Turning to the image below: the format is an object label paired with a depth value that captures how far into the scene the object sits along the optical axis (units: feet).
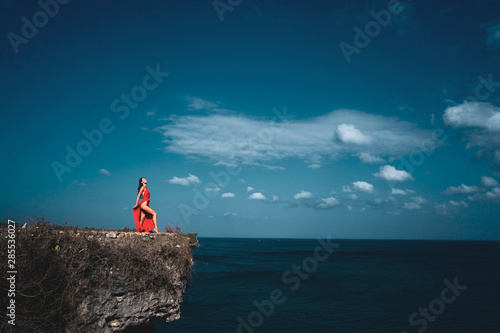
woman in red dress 32.96
